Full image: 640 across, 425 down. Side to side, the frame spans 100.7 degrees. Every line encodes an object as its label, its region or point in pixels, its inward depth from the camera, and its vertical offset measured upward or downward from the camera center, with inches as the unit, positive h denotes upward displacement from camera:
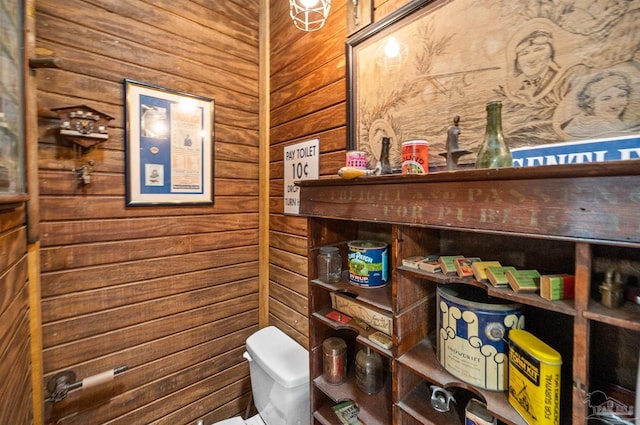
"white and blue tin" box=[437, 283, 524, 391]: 25.1 -12.9
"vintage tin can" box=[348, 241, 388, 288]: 36.5 -8.0
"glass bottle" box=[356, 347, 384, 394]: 38.5 -24.2
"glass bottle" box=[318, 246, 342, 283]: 41.3 -8.9
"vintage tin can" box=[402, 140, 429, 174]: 30.8 +5.8
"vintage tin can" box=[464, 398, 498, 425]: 25.5 -20.4
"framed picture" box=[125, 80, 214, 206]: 54.2 +13.2
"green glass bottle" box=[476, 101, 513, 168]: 24.8 +5.9
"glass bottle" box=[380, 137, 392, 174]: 36.9 +6.9
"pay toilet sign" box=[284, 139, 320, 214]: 56.8 +9.2
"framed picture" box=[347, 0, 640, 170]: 24.1 +15.6
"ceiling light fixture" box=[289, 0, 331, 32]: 44.2 +39.9
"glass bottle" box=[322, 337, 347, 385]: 40.9 -24.2
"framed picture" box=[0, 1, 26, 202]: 29.6 +12.2
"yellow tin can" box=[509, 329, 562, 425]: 20.7 -13.9
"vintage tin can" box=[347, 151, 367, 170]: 37.3 +6.7
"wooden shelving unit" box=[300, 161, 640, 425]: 18.0 -4.9
